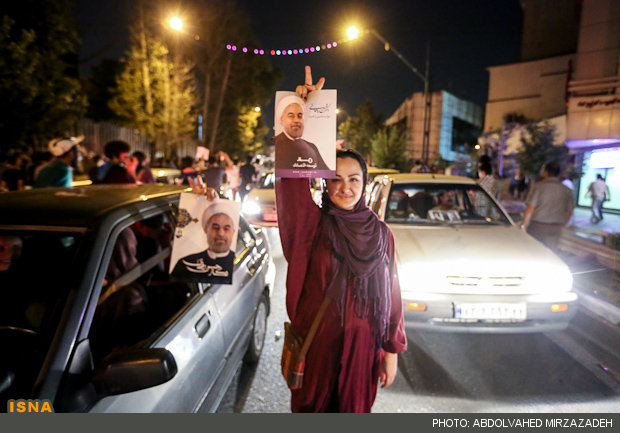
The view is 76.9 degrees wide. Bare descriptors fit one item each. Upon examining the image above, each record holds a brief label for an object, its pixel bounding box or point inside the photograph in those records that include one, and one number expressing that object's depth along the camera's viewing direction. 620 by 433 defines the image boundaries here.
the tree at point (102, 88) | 27.93
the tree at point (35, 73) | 9.52
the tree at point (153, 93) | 22.14
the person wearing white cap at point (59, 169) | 4.43
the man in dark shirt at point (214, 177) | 7.64
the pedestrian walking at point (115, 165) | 4.91
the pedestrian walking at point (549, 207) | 5.38
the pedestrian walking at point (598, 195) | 10.83
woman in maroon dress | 1.57
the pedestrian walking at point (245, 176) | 13.09
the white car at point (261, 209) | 8.58
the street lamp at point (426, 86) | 9.65
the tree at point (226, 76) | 26.77
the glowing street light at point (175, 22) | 8.83
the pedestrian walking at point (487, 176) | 7.45
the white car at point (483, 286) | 3.45
